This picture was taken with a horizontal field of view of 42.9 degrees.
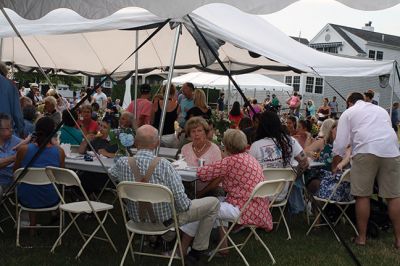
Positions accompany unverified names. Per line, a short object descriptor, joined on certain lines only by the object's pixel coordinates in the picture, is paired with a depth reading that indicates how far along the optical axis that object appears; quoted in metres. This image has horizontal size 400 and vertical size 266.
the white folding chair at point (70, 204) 4.32
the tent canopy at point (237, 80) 18.09
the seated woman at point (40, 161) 4.82
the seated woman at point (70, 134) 6.79
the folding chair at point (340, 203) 5.56
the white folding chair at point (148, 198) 3.73
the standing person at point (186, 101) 9.02
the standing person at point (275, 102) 26.11
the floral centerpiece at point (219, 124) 7.13
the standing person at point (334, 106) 26.33
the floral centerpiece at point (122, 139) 5.11
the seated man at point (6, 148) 5.16
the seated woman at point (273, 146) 5.50
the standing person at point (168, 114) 8.41
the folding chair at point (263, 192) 4.23
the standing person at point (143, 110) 8.65
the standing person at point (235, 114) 10.66
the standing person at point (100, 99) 17.72
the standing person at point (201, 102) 8.16
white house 35.38
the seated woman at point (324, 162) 5.77
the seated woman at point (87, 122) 7.74
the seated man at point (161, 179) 3.91
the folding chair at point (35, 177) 4.62
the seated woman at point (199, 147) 5.35
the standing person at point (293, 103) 23.12
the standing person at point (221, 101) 27.85
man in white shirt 5.34
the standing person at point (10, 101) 5.94
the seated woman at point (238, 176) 4.51
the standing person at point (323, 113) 21.30
